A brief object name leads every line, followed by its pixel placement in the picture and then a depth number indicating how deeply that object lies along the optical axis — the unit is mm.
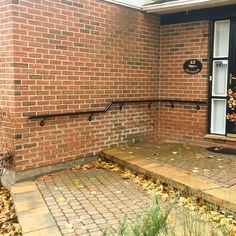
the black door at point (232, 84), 5582
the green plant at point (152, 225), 1961
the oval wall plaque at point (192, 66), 6023
